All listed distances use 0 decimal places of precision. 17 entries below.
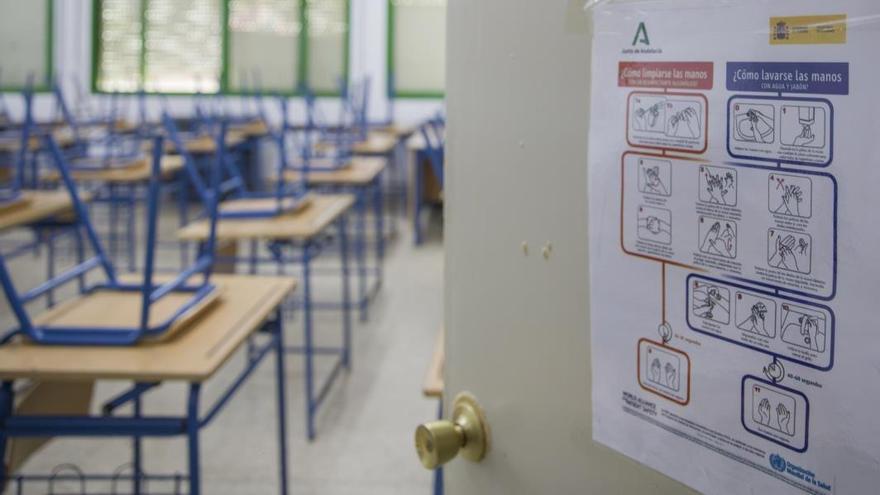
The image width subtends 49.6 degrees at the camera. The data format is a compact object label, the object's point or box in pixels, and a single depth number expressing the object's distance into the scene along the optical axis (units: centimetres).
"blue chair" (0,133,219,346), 161
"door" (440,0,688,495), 70
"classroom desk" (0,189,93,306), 297
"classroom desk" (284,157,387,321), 429
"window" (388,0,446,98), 848
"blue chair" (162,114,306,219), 245
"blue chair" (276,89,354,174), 394
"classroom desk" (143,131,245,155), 562
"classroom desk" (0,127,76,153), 515
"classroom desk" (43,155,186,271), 435
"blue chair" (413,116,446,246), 375
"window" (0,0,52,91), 898
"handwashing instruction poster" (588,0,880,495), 51
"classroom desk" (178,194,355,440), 291
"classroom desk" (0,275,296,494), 157
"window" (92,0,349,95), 870
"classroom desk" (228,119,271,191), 704
